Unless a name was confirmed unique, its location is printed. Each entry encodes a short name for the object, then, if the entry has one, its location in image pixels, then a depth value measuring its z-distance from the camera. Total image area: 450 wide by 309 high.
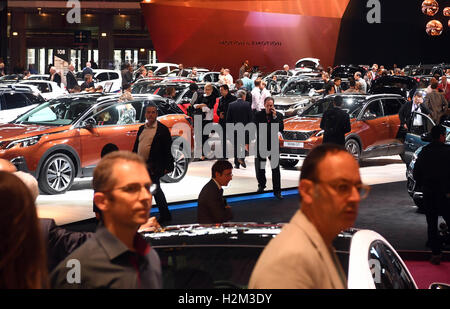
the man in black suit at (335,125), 14.66
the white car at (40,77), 36.09
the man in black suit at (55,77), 30.05
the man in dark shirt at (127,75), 30.23
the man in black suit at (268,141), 14.03
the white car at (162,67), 40.53
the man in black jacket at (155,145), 11.05
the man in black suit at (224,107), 18.33
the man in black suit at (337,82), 22.29
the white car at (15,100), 20.27
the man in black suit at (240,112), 16.89
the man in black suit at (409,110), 17.98
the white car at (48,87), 27.34
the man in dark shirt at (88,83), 23.28
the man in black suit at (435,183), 9.72
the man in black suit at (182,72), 34.72
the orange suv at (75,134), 13.61
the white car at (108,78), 33.86
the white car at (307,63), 40.09
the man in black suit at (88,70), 31.96
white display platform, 12.38
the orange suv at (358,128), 17.52
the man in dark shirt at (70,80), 27.66
